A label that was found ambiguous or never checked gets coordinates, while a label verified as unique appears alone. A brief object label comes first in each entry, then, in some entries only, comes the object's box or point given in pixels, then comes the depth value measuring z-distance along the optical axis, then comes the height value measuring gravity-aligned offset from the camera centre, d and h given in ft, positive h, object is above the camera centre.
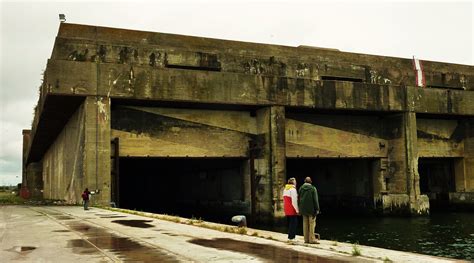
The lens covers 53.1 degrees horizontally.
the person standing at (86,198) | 78.28 -4.26
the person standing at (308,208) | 40.55 -3.47
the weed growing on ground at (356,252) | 32.89 -5.95
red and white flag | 125.90 +24.34
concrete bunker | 93.09 +13.38
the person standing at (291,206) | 42.06 -3.40
